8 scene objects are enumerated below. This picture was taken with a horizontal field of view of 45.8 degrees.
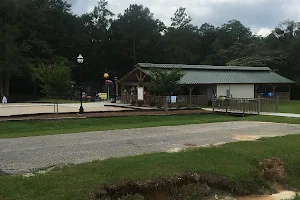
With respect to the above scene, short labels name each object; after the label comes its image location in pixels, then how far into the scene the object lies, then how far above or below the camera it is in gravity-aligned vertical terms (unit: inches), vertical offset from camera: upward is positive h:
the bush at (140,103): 1160.9 -30.7
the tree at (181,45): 2573.8 +360.9
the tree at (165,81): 1029.8 +37.1
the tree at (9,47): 1845.5 +253.6
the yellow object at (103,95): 1702.8 -8.7
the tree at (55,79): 817.5 +34.0
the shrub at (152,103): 1116.5 -29.8
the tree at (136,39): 2586.1 +405.4
